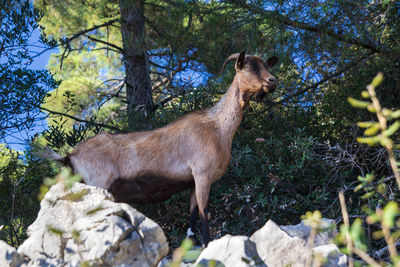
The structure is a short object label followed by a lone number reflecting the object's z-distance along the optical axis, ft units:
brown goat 34.42
